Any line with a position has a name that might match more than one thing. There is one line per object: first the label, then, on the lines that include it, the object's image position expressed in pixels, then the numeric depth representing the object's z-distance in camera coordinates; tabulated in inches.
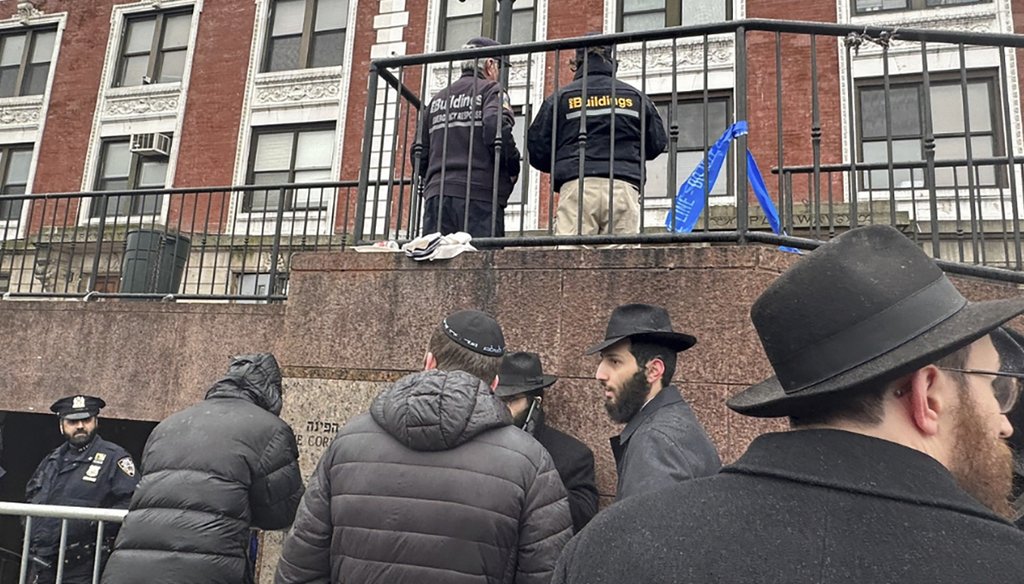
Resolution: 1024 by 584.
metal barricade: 134.5
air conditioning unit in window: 716.0
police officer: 230.2
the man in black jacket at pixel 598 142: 167.6
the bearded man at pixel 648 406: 96.0
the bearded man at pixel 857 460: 37.7
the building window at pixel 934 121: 532.1
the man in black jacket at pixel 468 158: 178.2
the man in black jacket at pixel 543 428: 132.3
